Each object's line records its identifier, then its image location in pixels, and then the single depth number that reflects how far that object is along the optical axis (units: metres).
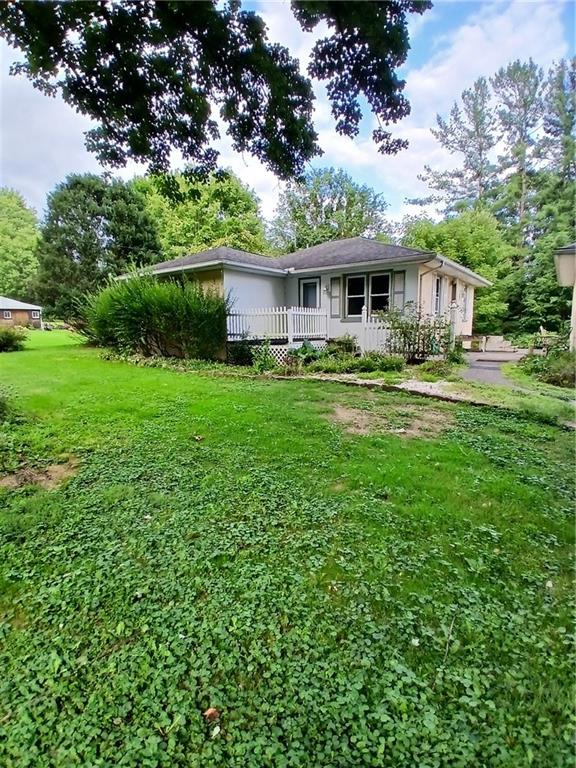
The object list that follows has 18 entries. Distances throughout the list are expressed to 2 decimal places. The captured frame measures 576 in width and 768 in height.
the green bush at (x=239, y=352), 11.57
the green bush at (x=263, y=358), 9.91
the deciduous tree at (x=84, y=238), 18.34
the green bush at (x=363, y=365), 9.49
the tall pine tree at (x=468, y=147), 26.78
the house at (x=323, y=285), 11.72
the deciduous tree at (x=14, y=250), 37.00
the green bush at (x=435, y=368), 8.90
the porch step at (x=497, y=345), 16.12
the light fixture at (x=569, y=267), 9.07
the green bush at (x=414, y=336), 10.56
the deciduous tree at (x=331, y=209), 30.06
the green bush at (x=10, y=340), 14.91
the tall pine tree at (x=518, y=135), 24.86
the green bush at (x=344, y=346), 11.37
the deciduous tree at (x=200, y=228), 25.92
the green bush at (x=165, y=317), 10.96
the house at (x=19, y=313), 32.03
